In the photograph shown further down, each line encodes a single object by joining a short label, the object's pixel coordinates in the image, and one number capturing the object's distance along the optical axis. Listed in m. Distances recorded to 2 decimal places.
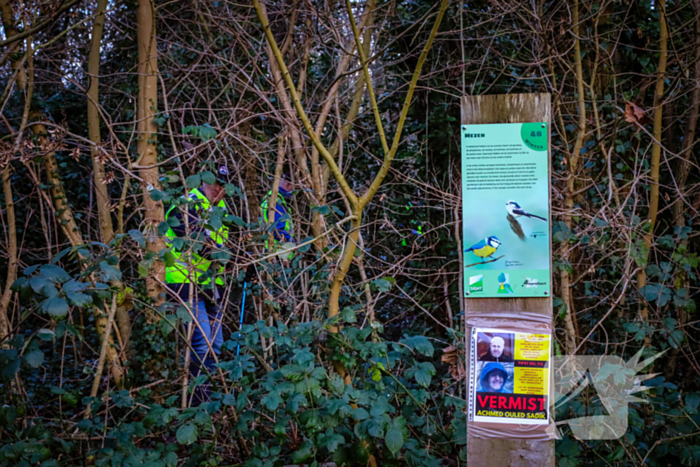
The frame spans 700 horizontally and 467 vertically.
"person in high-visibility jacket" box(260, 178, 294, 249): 4.06
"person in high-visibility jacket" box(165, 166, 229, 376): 3.26
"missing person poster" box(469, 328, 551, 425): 2.28
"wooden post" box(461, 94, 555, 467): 2.31
